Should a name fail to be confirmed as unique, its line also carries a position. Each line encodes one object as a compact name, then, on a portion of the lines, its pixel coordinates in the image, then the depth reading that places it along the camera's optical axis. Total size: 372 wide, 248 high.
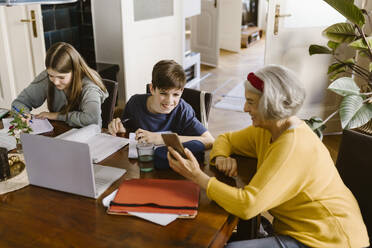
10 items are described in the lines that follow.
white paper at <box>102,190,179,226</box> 1.20
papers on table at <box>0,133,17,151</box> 1.74
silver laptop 1.27
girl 2.03
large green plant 2.52
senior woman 1.23
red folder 1.25
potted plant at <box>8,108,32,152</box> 1.63
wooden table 1.11
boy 1.77
